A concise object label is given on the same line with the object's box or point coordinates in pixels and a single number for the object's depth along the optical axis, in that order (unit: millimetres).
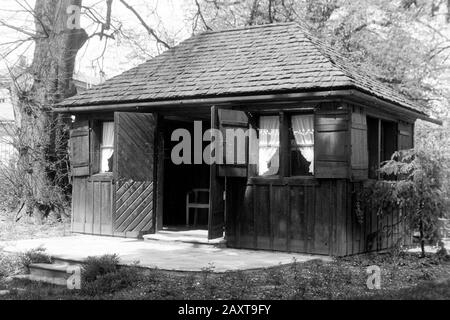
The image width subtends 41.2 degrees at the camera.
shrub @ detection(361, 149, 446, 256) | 10445
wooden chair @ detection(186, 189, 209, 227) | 13781
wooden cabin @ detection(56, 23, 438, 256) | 10797
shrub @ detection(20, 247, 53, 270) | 9656
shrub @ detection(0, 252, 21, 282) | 9568
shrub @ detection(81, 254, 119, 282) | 8320
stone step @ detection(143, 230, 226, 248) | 11578
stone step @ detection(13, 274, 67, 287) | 8922
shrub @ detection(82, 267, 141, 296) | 7789
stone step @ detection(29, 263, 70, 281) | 9008
